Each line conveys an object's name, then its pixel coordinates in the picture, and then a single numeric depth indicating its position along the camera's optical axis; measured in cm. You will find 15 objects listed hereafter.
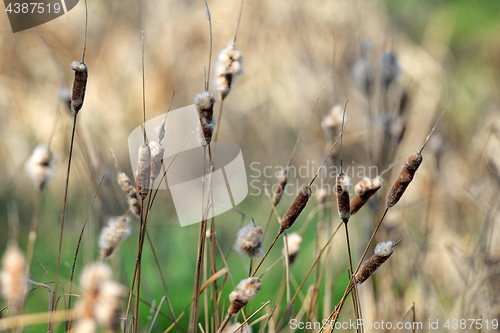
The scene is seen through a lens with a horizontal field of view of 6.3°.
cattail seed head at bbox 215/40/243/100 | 501
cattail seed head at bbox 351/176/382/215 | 492
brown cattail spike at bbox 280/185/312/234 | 490
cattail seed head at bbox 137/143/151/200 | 489
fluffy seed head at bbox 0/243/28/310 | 491
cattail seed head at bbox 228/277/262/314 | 485
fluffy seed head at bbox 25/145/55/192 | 504
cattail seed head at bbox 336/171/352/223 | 489
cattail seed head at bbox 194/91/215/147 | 491
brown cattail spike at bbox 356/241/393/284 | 487
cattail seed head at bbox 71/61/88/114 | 490
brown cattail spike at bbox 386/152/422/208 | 489
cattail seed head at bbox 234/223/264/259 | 495
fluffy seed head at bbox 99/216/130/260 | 497
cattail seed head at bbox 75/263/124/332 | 471
